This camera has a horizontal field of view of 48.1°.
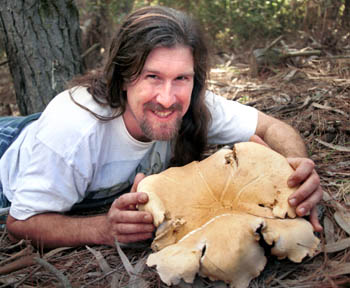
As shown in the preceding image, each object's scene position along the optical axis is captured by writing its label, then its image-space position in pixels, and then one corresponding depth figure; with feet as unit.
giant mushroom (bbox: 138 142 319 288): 1.69
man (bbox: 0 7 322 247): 2.17
